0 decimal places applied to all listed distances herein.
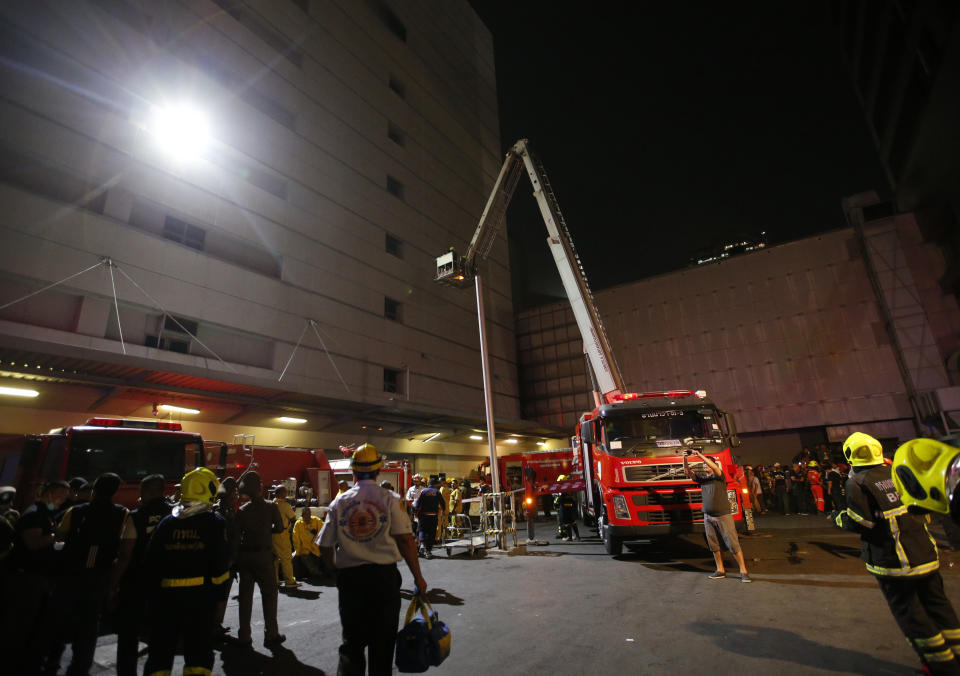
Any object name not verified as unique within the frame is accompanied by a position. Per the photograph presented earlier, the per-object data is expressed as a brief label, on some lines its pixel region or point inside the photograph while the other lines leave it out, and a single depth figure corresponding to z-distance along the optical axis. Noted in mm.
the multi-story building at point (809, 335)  22750
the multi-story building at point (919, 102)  20516
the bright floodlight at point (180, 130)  17109
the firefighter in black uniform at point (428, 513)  10945
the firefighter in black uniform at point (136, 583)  3809
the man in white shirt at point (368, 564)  3047
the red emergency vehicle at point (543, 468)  19609
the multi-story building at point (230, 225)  13391
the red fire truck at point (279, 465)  10195
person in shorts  7102
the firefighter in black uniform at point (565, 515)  12906
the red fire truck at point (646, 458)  8484
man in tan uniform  4977
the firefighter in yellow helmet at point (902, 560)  3312
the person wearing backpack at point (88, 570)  4078
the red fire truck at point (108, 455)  7594
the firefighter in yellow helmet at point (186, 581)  3312
